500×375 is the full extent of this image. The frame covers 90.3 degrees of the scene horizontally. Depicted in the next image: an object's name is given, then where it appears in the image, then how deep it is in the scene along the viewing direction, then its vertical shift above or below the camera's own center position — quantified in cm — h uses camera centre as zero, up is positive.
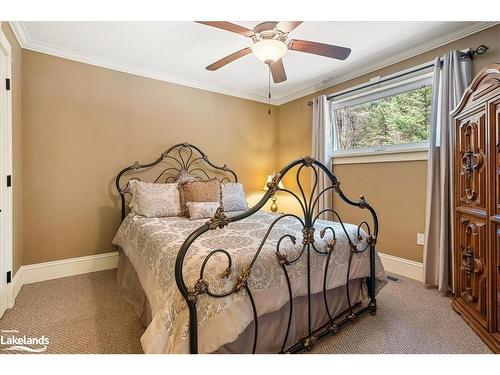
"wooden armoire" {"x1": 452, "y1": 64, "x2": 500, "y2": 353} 154 -16
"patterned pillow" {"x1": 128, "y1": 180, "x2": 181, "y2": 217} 260 -16
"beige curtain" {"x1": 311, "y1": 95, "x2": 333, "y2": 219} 348 +62
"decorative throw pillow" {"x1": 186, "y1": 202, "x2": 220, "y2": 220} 253 -26
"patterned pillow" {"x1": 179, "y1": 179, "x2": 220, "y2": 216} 279 -8
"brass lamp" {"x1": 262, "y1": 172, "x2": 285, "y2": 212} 402 -33
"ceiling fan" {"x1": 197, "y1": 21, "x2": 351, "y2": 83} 175 +109
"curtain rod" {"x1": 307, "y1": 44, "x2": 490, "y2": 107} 221 +122
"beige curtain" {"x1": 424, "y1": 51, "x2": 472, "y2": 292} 228 +12
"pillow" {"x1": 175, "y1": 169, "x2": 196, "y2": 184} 325 +10
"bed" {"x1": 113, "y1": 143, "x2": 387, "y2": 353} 114 -56
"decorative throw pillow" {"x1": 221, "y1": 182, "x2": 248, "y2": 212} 298 -16
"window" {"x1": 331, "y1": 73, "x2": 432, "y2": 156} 275 +82
